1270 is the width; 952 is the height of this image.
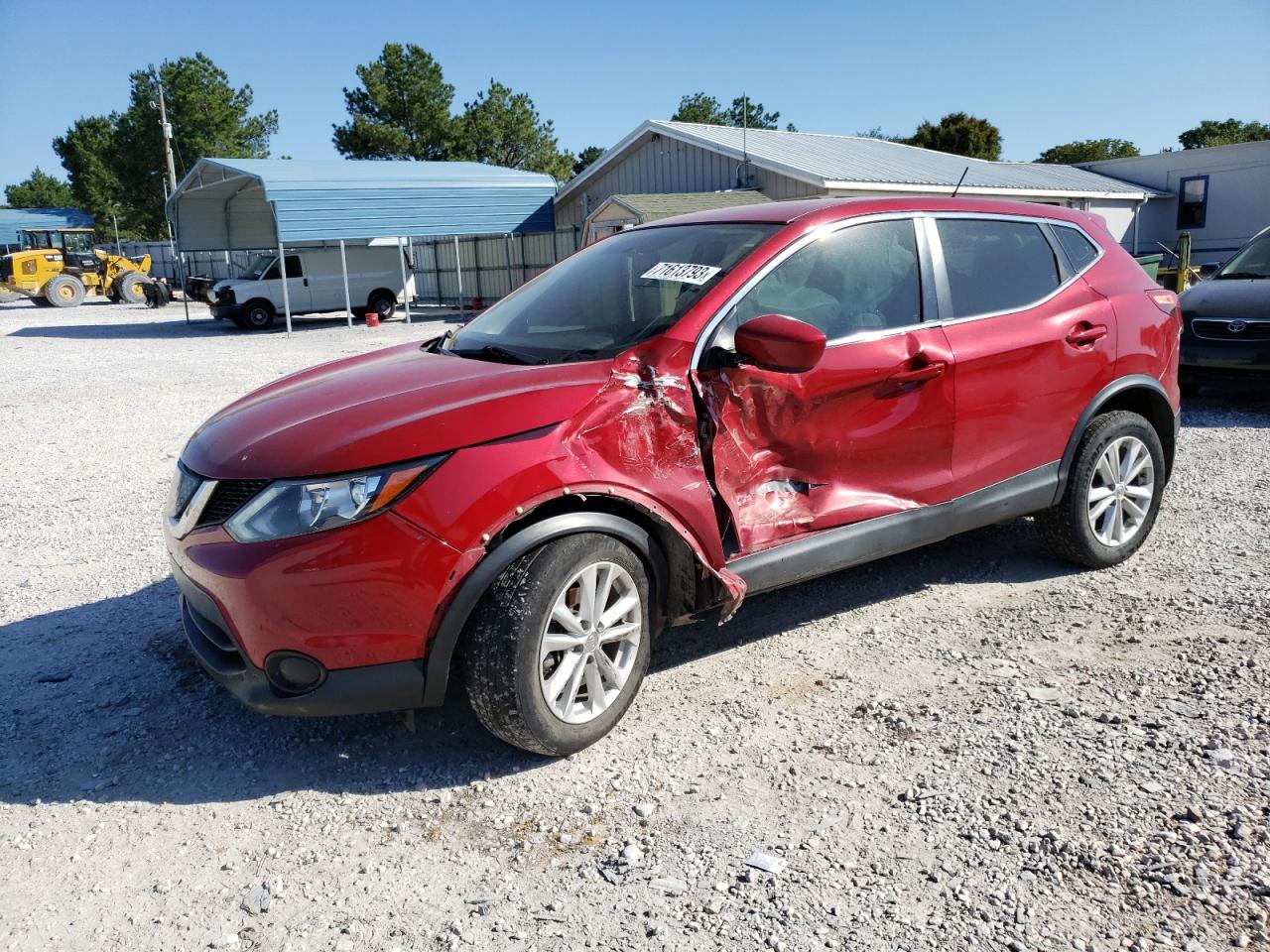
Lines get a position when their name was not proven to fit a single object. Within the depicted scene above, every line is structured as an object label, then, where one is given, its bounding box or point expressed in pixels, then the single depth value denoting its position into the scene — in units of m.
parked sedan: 8.41
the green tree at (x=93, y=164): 59.06
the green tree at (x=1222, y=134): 59.78
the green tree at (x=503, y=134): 53.71
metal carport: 22.14
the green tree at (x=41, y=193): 92.12
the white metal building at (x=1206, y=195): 27.89
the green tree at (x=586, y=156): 66.94
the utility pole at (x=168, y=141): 41.03
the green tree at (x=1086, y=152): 60.47
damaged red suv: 2.82
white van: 23.45
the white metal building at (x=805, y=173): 22.30
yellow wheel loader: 31.83
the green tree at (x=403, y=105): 52.44
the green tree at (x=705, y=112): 74.62
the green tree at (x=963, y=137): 55.03
